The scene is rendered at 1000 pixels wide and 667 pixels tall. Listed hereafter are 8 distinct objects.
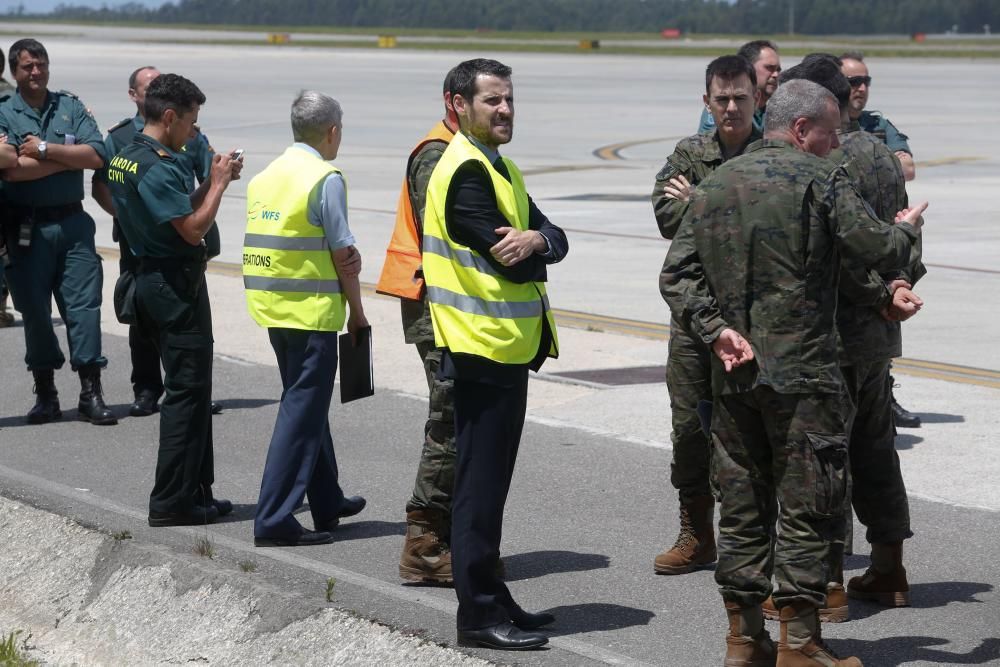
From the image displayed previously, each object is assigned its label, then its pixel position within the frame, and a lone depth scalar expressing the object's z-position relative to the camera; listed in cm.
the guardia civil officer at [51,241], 1795
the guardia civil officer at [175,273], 1323
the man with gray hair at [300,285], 1233
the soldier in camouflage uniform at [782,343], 933
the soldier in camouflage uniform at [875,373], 1071
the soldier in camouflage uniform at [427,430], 1174
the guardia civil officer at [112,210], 1806
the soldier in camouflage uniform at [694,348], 1194
